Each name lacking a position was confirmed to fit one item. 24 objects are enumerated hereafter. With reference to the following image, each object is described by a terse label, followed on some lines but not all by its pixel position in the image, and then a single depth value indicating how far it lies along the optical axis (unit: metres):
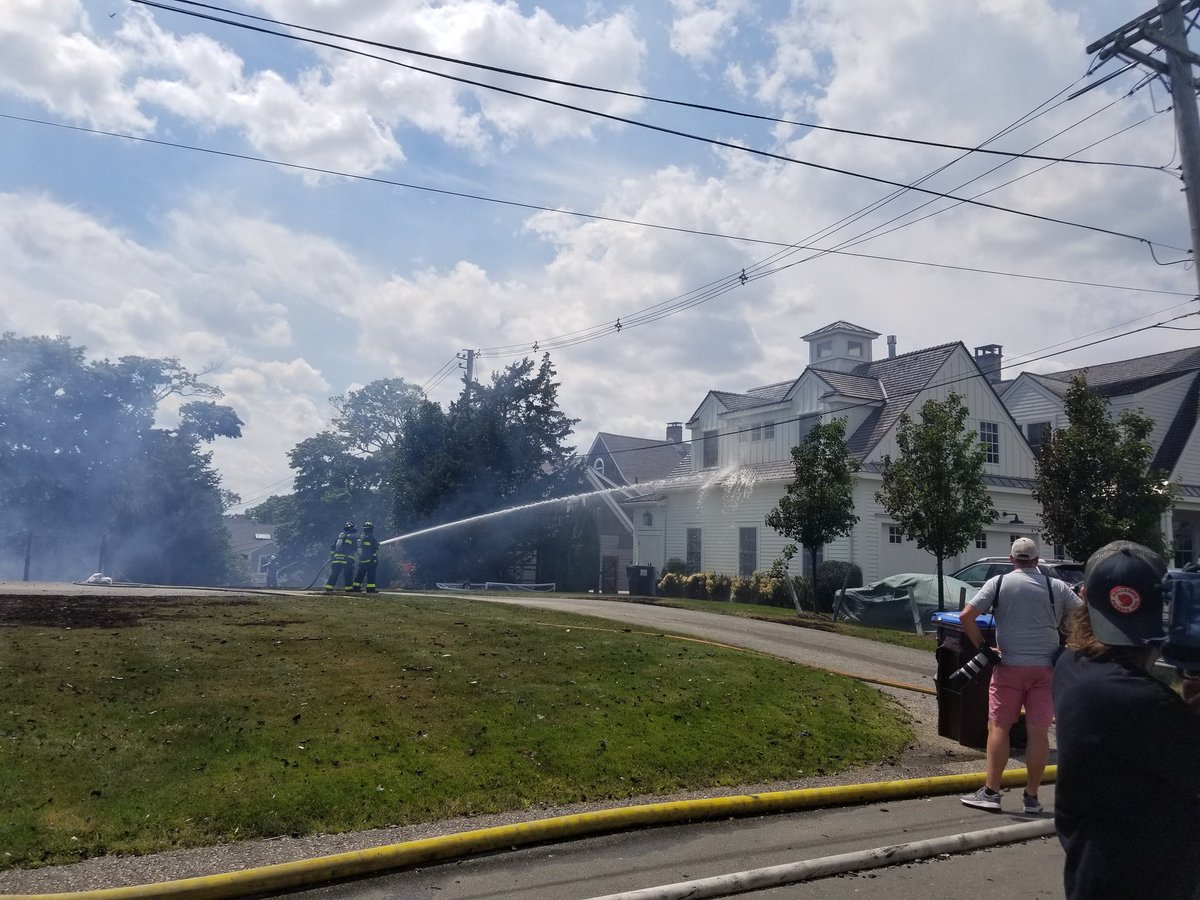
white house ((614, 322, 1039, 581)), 27.88
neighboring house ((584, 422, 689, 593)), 36.56
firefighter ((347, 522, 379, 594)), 21.06
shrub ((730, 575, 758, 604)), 28.61
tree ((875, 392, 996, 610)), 18.78
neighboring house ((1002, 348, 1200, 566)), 29.64
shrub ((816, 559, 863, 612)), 26.05
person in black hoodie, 2.77
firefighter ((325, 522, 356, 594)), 21.73
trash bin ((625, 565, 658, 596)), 33.50
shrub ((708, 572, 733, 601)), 30.05
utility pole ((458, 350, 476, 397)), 42.76
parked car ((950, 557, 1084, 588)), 13.70
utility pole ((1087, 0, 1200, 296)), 12.26
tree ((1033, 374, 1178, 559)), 19.12
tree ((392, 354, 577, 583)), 37.81
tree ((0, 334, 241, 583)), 43.50
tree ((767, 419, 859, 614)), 20.62
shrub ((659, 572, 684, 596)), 32.16
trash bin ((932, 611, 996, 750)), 8.38
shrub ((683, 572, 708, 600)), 30.78
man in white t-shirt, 6.64
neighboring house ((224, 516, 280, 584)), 91.56
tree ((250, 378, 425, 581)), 59.06
